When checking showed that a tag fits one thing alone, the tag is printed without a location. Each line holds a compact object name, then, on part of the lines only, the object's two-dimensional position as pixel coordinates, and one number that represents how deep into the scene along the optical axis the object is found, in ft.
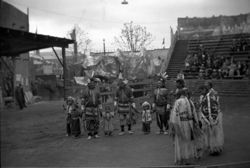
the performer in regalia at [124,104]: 37.22
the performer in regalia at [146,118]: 37.32
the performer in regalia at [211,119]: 26.37
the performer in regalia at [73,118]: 36.22
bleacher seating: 83.44
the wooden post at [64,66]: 65.10
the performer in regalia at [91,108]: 35.35
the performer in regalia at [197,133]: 24.66
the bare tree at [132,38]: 140.87
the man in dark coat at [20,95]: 61.77
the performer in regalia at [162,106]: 36.27
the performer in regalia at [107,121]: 36.65
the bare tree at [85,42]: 166.02
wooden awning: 50.24
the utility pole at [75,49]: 128.84
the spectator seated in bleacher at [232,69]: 75.25
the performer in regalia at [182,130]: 23.84
